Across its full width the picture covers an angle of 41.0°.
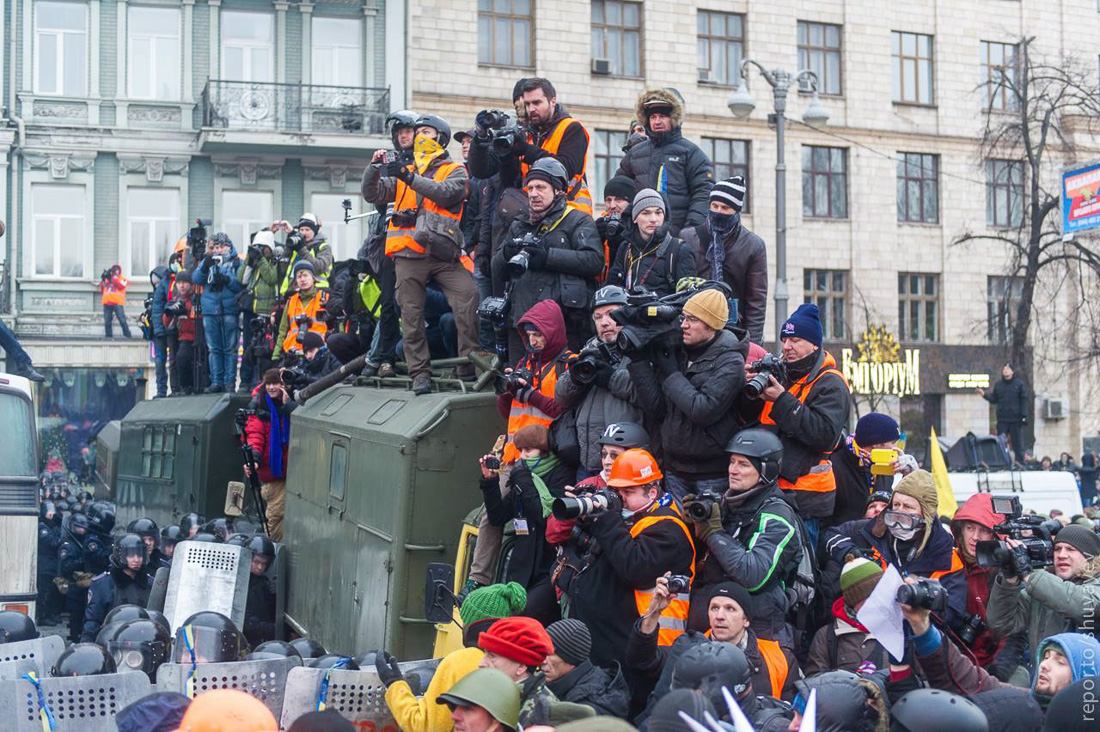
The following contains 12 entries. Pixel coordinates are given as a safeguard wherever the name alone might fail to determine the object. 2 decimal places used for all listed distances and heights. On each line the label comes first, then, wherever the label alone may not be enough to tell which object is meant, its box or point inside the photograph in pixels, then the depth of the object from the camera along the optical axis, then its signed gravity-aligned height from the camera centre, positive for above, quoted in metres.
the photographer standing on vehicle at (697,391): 7.74 -0.07
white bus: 11.73 -0.98
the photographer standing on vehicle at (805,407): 7.65 -0.15
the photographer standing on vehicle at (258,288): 17.72 +1.08
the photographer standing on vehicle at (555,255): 9.59 +0.80
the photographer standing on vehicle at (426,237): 10.99 +1.06
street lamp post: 21.94 +3.96
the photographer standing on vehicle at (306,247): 16.80 +1.51
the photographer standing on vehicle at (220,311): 18.17 +0.81
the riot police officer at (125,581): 12.45 -1.77
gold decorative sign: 36.03 +0.28
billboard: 18.81 +2.35
